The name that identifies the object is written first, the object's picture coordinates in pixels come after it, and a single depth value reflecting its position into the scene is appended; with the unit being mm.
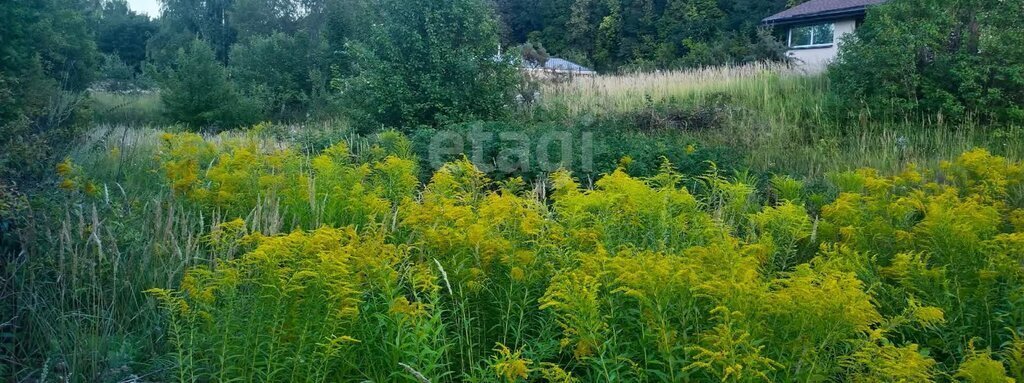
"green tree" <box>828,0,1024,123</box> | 9992
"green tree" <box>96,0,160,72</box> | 47062
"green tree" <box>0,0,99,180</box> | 4008
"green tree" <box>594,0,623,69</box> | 44750
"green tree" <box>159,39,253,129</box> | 19641
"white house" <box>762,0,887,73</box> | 22797
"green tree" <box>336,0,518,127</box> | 11398
